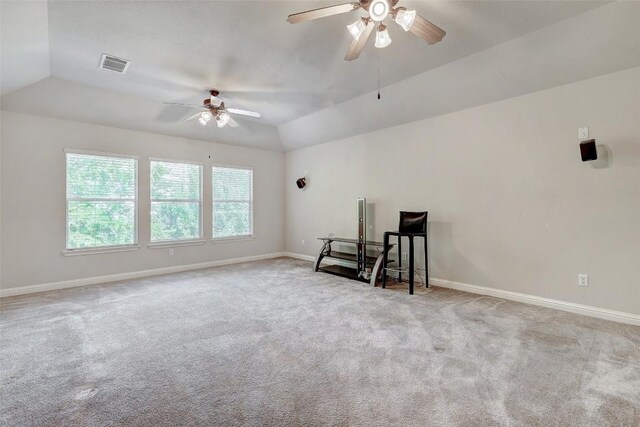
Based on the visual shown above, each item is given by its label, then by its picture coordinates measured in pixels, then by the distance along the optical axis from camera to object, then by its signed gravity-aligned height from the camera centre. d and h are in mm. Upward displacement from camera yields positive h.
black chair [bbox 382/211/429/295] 4117 -219
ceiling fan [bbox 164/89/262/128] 4229 +1610
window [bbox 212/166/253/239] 6285 +410
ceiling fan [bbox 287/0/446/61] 2104 +1475
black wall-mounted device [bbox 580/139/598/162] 3121 +694
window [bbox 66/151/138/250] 4641 +365
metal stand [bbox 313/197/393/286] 4648 -698
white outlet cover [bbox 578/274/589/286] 3299 -725
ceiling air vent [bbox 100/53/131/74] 3387 +1896
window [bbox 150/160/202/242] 5461 +399
